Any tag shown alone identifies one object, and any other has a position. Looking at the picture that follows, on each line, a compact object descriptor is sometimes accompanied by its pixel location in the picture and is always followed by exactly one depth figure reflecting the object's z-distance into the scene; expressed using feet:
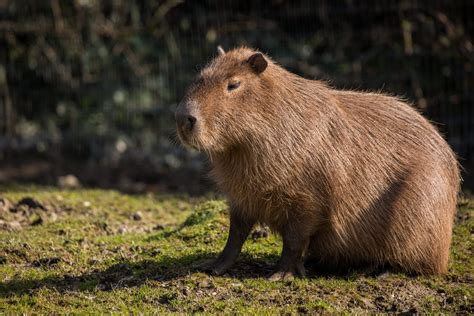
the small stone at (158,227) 42.01
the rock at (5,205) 41.65
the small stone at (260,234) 36.14
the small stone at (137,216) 44.45
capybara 29.19
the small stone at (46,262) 32.42
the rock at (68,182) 54.29
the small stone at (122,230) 40.50
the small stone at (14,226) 38.58
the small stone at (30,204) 42.78
